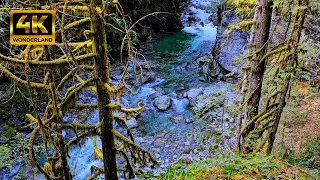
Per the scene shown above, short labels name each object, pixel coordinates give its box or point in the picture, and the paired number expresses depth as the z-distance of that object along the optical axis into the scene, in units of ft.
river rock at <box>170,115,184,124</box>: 37.14
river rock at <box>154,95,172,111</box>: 39.42
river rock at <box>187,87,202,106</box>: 40.08
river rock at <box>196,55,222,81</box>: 46.57
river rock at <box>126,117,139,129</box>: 36.01
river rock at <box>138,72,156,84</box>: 46.22
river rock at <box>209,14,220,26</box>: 68.77
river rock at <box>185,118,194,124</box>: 36.47
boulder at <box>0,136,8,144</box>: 30.19
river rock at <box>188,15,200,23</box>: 73.87
